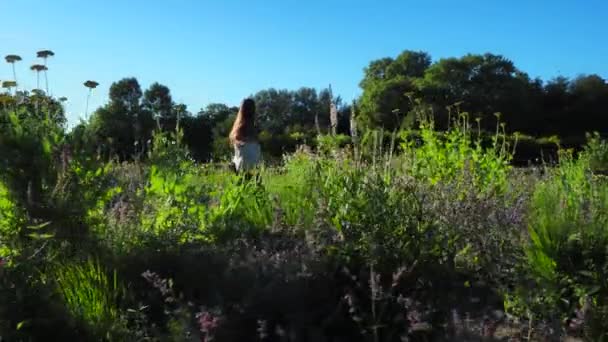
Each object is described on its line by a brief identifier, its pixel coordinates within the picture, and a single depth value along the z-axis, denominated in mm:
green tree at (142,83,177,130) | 47312
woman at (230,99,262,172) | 8164
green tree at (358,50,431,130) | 44062
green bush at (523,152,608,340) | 2566
